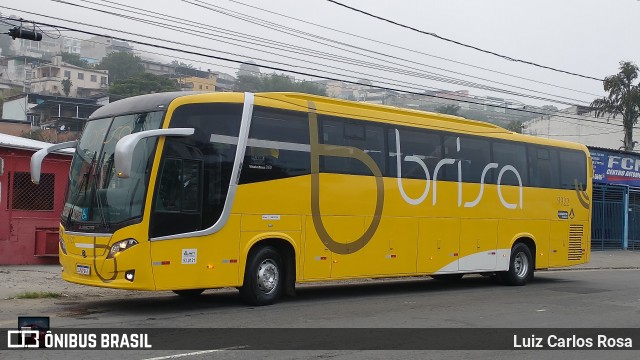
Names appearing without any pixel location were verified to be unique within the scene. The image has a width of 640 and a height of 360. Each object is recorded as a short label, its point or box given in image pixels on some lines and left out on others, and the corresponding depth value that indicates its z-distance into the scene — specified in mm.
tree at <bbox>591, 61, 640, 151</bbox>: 43219
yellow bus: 11180
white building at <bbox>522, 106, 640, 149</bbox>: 56906
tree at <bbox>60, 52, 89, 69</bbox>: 123062
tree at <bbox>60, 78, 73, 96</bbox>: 92562
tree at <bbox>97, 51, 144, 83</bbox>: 92875
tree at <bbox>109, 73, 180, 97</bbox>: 58375
